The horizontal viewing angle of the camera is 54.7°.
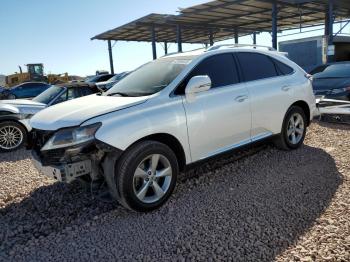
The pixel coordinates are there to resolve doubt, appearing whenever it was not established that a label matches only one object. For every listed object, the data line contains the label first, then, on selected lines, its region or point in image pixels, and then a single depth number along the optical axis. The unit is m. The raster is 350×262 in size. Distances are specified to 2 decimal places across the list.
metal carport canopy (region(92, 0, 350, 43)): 19.44
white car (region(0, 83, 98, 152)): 6.92
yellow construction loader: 30.43
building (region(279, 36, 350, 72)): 19.53
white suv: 3.45
